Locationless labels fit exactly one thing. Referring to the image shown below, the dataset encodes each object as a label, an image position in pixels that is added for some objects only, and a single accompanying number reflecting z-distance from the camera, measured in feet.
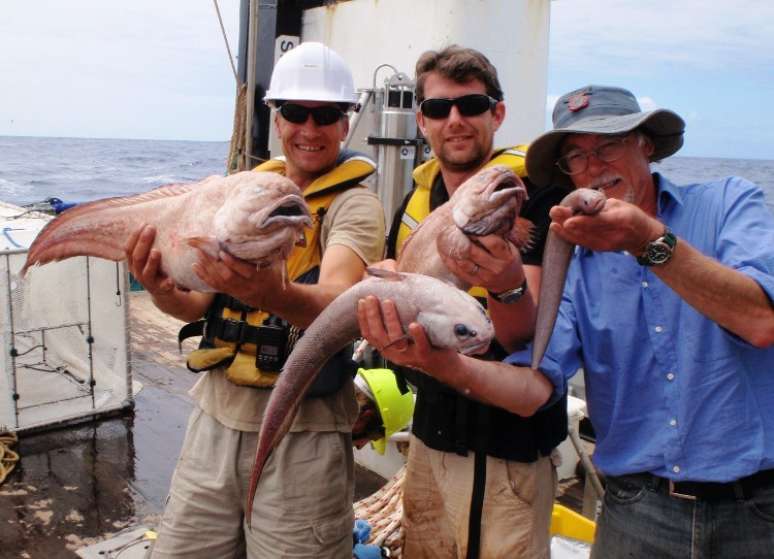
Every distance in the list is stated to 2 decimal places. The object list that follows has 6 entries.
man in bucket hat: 8.55
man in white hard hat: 10.68
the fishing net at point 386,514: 15.25
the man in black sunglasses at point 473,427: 10.70
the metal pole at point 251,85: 23.75
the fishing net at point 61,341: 23.08
